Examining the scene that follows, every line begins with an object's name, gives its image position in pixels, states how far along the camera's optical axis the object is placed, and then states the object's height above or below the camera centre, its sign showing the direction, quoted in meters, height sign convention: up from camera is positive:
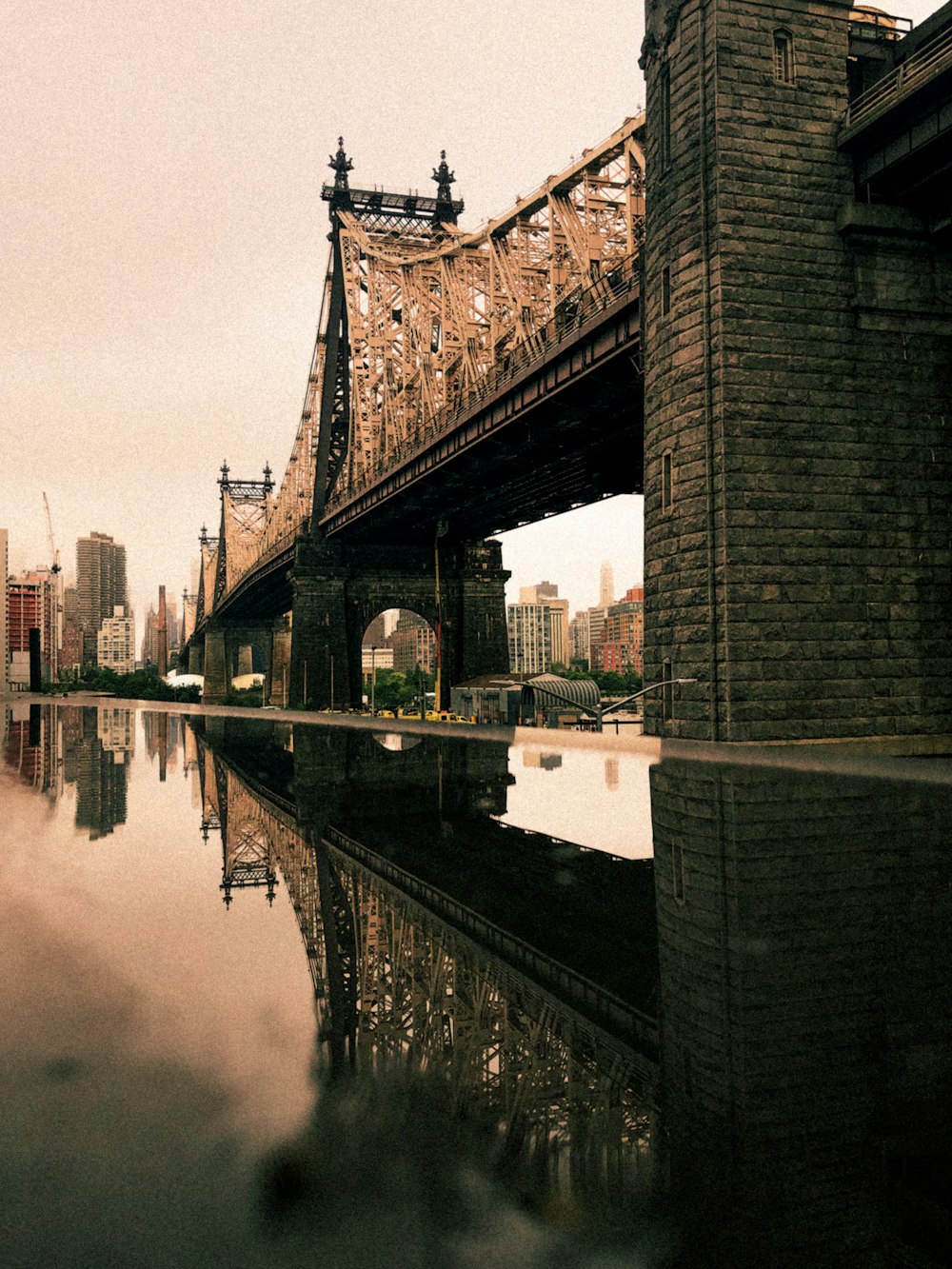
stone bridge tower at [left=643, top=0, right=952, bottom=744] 22.78 +6.56
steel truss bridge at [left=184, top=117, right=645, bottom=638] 34.94 +16.35
